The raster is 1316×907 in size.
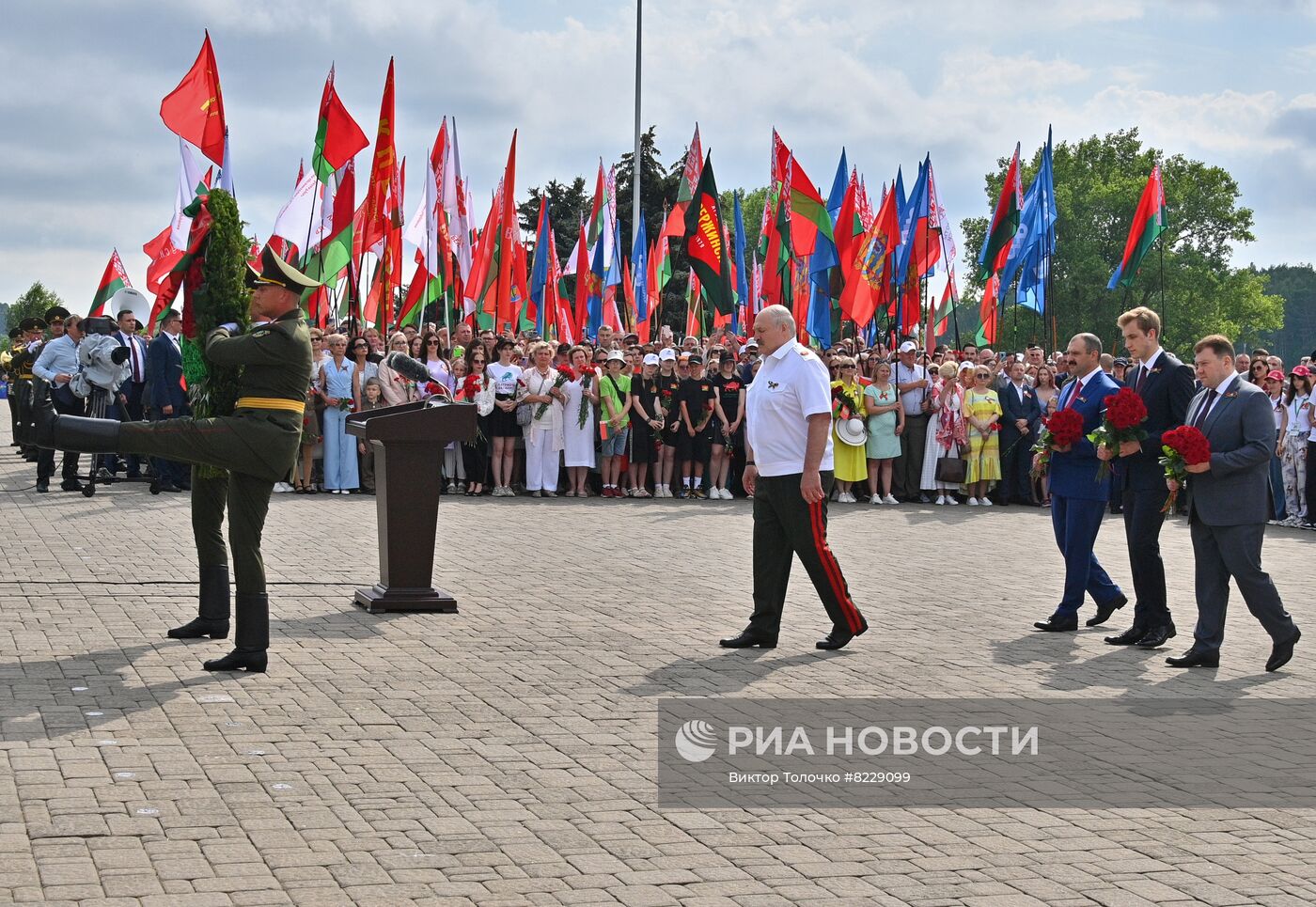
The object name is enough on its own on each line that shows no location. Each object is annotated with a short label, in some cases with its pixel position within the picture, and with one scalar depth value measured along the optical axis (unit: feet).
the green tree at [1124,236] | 278.46
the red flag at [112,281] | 101.24
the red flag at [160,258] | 84.43
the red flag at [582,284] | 100.17
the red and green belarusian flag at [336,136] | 70.69
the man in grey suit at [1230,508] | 29.32
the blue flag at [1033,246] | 90.33
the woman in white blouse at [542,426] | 66.28
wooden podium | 33.63
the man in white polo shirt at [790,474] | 30.32
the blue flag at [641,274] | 110.42
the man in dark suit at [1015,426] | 69.05
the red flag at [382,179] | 73.20
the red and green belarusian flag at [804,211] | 79.87
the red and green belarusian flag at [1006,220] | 85.05
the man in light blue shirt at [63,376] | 59.00
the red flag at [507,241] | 87.40
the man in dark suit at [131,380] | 61.87
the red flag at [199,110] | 63.93
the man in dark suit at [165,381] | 60.18
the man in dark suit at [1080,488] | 33.65
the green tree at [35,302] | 353.31
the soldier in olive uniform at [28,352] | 68.54
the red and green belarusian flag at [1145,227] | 84.38
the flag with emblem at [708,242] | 81.30
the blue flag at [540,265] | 97.96
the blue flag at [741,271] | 114.93
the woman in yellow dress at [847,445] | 66.64
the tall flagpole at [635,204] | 123.65
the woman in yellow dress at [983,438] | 68.13
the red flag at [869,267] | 82.84
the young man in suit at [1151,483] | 32.04
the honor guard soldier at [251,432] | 25.81
